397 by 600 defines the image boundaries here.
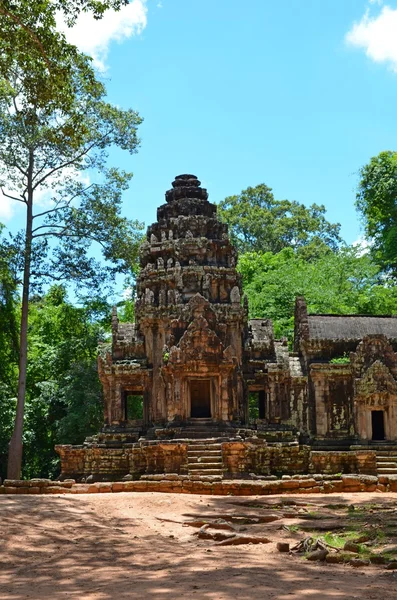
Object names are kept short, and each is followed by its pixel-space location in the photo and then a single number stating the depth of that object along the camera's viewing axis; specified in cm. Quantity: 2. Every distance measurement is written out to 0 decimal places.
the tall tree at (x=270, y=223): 5519
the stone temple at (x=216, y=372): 2342
